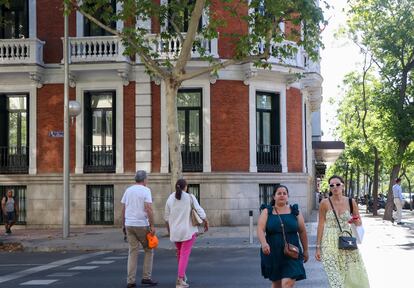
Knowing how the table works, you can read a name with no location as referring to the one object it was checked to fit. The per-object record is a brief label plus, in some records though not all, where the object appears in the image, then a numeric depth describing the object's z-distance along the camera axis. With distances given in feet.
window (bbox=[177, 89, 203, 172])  80.18
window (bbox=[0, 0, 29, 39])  83.35
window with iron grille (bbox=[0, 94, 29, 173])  82.48
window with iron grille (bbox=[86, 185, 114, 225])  80.94
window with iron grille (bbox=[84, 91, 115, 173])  81.20
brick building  79.10
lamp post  64.75
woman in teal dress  22.24
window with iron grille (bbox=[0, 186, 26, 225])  81.82
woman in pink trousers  31.27
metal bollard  57.98
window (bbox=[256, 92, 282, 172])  81.91
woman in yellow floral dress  22.30
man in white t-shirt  32.73
